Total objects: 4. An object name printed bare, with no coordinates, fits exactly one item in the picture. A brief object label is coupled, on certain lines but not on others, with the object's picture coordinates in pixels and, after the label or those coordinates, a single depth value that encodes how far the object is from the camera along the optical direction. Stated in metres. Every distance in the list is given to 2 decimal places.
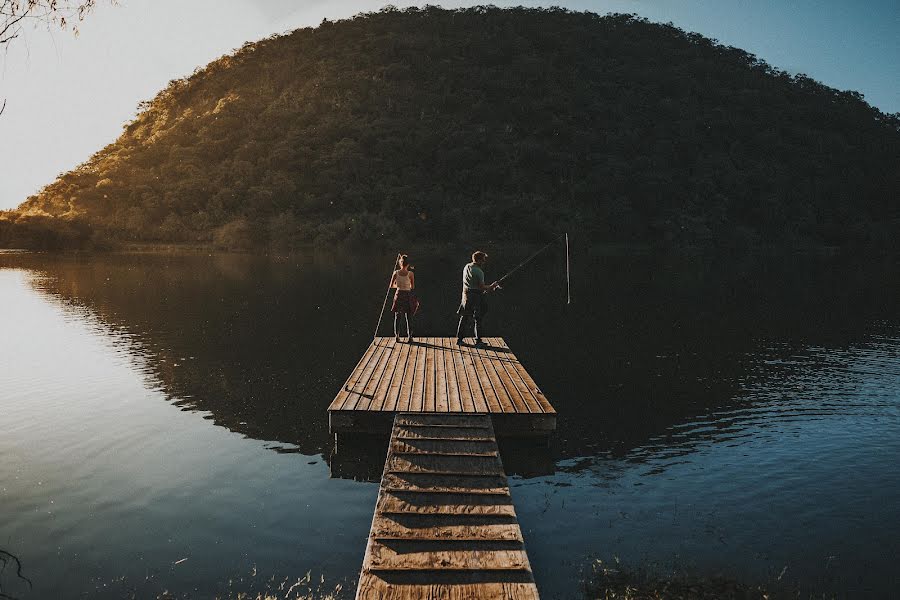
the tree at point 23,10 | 7.20
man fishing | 14.81
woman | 15.69
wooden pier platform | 10.49
